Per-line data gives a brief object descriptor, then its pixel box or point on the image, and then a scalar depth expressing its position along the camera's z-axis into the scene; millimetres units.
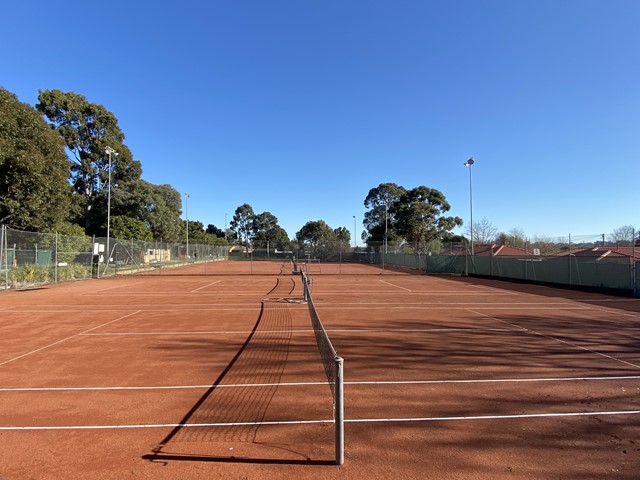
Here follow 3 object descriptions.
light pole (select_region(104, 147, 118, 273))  33969
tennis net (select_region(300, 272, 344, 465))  3883
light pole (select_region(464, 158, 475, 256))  37531
